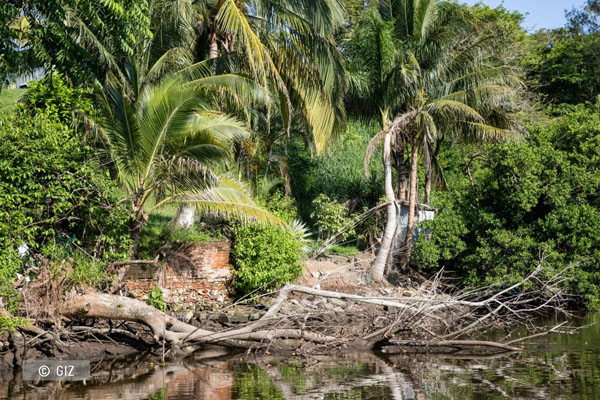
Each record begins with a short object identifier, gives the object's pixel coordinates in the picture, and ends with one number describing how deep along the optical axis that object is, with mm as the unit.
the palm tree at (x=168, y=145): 14469
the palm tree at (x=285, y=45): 16828
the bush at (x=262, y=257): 17125
